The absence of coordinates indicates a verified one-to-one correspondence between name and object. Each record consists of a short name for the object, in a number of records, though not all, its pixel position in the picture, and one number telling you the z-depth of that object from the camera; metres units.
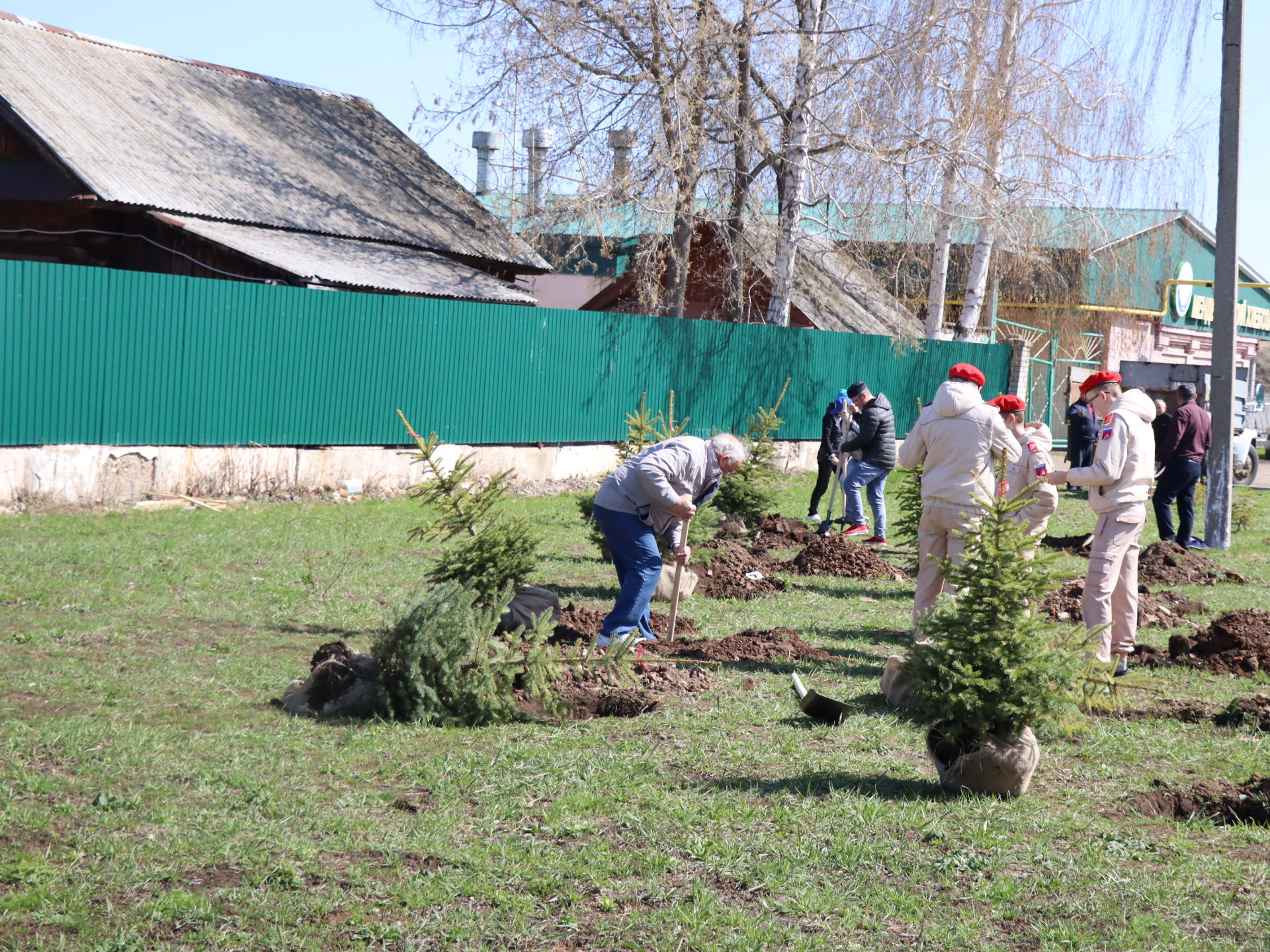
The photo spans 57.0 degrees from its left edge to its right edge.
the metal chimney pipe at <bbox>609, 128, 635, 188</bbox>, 18.53
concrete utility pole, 13.81
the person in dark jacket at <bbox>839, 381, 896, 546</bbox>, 12.51
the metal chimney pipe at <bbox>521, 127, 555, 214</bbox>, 18.41
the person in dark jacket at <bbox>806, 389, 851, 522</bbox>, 13.95
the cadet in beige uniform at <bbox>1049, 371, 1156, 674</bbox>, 6.95
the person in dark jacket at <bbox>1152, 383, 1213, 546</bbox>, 13.47
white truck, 18.08
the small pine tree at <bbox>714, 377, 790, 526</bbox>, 12.40
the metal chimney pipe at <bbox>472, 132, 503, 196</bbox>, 20.05
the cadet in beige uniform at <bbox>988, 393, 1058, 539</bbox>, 7.71
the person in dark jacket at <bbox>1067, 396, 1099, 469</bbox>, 16.61
